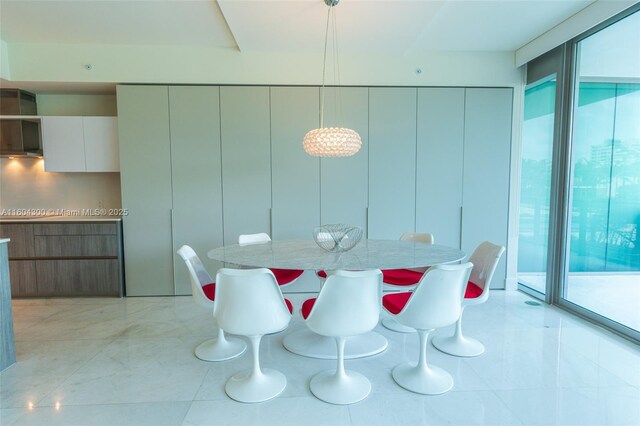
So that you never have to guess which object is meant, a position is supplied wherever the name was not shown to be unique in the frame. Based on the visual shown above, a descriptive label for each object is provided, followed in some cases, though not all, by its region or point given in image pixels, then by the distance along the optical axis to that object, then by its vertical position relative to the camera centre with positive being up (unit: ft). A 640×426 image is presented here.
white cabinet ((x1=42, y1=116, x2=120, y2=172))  12.17 +1.80
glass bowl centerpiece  7.90 -1.14
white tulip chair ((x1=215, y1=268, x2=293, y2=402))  5.62 -2.10
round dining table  6.51 -1.46
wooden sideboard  11.65 -2.41
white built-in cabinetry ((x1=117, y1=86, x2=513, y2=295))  11.84 +0.86
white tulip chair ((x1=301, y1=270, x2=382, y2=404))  5.51 -2.17
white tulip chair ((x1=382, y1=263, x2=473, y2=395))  5.93 -2.35
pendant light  8.11 +1.26
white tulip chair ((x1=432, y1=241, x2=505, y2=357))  7.68 -2.45
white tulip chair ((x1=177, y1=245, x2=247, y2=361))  7.23 -3.55
